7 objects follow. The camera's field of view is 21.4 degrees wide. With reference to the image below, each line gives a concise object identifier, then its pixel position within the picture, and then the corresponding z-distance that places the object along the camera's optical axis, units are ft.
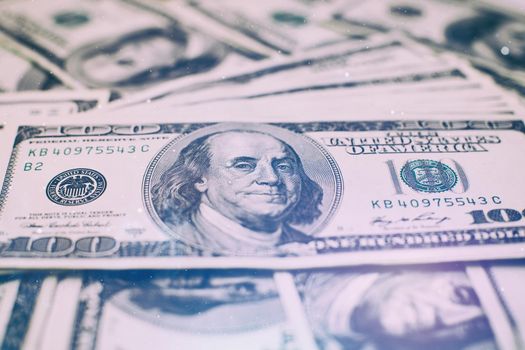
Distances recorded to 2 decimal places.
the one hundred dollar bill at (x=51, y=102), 1.23
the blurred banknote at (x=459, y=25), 1.33
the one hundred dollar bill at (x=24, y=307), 1.09
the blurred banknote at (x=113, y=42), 1.28
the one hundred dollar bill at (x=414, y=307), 1.10
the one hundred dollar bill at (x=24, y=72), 1.26
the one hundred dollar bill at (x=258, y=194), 1.13
